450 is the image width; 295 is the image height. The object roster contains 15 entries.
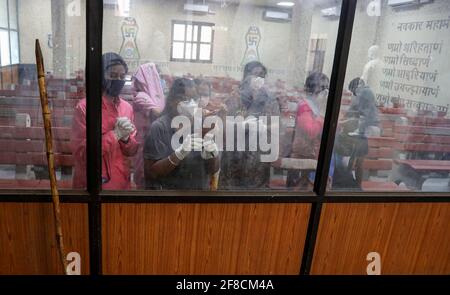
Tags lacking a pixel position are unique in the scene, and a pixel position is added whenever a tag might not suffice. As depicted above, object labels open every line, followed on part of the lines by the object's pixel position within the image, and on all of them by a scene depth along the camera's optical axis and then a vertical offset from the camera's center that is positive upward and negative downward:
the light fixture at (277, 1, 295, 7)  2.24 +0.33
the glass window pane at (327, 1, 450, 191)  2.23 -0.22
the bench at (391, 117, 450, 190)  2.41 -0.50
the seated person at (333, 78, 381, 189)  2.24 -0.41
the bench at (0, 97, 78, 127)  1.93 -0.37
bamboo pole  1.64 -0.52
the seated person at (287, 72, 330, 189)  2.16 -0.35
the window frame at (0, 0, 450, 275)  1.80 -0.75
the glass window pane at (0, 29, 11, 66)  1.94 -0.07
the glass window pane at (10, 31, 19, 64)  1.94 -0.07
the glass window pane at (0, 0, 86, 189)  1.89 -0.31
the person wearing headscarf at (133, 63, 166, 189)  2.04 -0.30
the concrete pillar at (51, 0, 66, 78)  1.87 +0.02
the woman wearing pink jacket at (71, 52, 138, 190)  1.92 -0.46
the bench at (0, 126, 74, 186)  1.97 -0.59
